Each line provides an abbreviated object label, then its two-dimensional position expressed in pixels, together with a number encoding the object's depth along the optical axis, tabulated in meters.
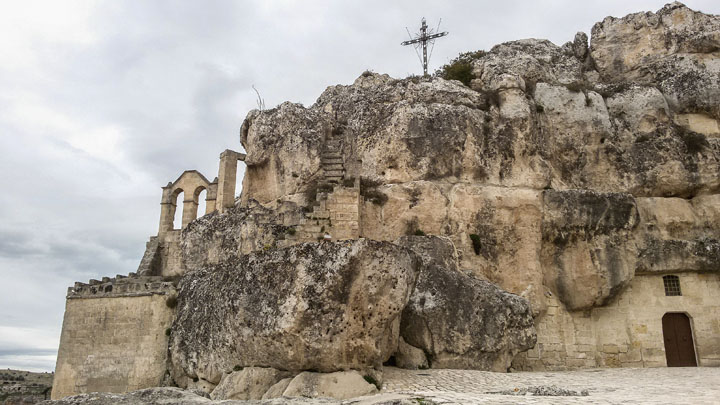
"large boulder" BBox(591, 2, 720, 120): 20.78
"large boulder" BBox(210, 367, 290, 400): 10.77
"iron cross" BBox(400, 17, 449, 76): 29.58
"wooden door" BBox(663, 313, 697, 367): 17.55
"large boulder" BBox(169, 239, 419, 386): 10.30
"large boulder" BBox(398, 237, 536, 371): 13.50
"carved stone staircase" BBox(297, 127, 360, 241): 15.16
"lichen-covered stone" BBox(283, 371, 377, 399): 9.83
